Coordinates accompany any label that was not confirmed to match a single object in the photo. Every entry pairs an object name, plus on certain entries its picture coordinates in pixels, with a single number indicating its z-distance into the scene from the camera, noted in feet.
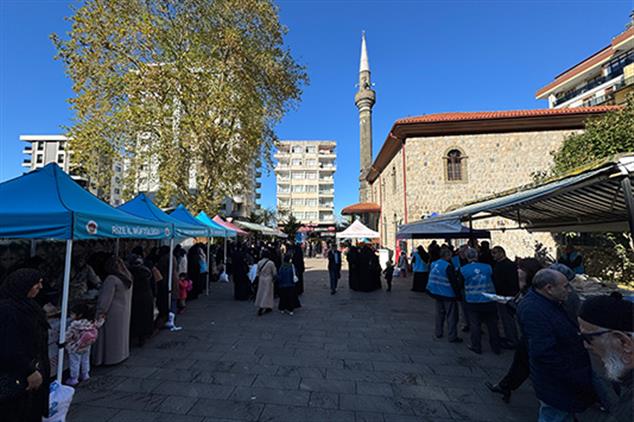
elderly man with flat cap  4.76
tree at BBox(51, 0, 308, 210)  39.50
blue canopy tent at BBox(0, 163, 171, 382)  10.77
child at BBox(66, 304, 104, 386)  12.37
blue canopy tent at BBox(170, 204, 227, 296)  28.99
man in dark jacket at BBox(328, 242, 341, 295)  33.04
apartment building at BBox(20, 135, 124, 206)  211.41
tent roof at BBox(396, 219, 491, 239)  28.30
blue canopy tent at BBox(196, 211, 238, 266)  35.47
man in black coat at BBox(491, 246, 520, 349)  16.03
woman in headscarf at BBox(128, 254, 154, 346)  16.70
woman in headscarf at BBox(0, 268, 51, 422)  6.91
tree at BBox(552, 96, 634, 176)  38.39
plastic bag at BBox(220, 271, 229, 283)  42.29
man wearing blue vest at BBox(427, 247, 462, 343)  17.56
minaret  100.63
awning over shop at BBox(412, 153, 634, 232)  8.97
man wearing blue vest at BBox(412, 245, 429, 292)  34.71
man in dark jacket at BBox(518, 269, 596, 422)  7.12
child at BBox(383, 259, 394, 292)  34.91
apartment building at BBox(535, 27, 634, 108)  95.66
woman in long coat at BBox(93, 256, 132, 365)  13.92
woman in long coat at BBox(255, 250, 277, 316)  24.09
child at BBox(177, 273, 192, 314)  24.11
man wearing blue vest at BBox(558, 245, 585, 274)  25.50
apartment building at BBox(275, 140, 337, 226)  200.23
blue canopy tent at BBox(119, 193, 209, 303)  21.70
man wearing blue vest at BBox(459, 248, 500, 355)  15.53
